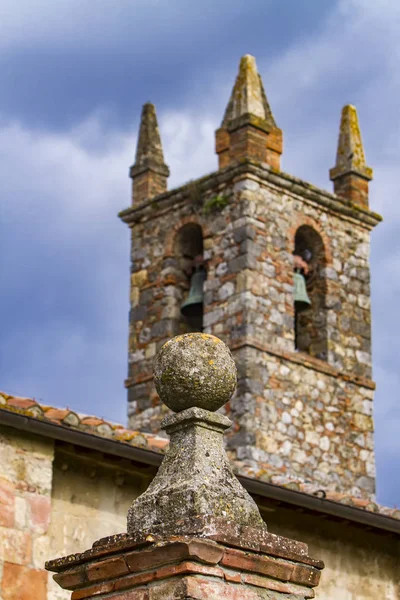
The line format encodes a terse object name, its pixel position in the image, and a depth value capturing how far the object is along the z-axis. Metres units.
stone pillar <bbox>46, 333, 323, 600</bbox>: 4.82
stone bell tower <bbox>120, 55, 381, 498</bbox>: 22.54
